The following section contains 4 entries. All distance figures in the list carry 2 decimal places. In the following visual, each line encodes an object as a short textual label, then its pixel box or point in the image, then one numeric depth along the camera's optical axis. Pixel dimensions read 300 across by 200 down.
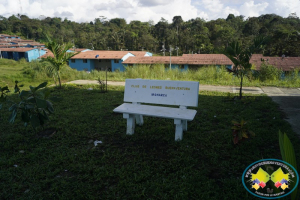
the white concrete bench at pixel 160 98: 3.60
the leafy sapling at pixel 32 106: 3.20
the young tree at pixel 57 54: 8.12
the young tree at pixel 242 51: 6.14
